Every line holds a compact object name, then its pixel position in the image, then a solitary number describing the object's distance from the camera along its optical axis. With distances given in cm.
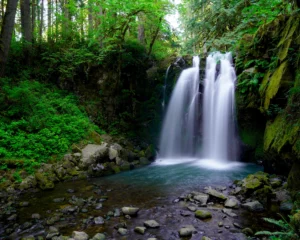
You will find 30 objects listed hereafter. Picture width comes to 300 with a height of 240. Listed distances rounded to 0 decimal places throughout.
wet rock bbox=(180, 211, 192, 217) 461
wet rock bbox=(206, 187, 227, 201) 526
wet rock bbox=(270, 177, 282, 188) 571
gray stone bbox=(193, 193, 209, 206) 512
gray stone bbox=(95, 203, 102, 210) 503
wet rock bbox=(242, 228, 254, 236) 381
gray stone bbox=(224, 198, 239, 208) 489
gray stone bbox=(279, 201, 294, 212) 454
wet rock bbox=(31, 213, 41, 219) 458
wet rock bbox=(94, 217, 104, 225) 436
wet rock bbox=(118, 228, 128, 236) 394
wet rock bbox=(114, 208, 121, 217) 465
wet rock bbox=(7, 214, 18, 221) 449
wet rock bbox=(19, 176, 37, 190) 614
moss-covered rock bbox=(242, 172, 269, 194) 547
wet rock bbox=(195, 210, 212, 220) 445
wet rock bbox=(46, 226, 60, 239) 379
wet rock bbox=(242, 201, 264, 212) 471
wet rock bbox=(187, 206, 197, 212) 481
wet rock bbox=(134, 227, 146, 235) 395
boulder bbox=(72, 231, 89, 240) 371
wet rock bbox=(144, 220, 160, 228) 417
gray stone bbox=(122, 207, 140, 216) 464
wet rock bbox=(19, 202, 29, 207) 517
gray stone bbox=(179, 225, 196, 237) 384
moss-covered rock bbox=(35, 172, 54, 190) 628
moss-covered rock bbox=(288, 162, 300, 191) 483
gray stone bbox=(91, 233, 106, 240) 374
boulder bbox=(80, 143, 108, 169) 805
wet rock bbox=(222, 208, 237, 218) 451
